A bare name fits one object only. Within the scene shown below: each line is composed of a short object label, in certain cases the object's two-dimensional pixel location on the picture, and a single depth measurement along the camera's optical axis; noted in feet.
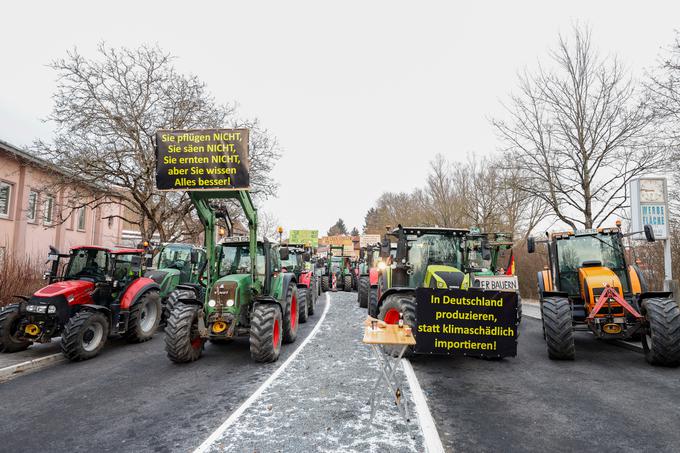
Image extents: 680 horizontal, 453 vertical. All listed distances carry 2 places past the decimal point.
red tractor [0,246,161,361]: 23.22
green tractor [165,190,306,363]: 21.89
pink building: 52.95
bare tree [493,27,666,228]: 42.98
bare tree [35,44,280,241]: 47.91
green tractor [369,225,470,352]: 25.04
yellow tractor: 20.47
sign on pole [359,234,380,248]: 106.71
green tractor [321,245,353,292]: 79.41
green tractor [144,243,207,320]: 37.83
